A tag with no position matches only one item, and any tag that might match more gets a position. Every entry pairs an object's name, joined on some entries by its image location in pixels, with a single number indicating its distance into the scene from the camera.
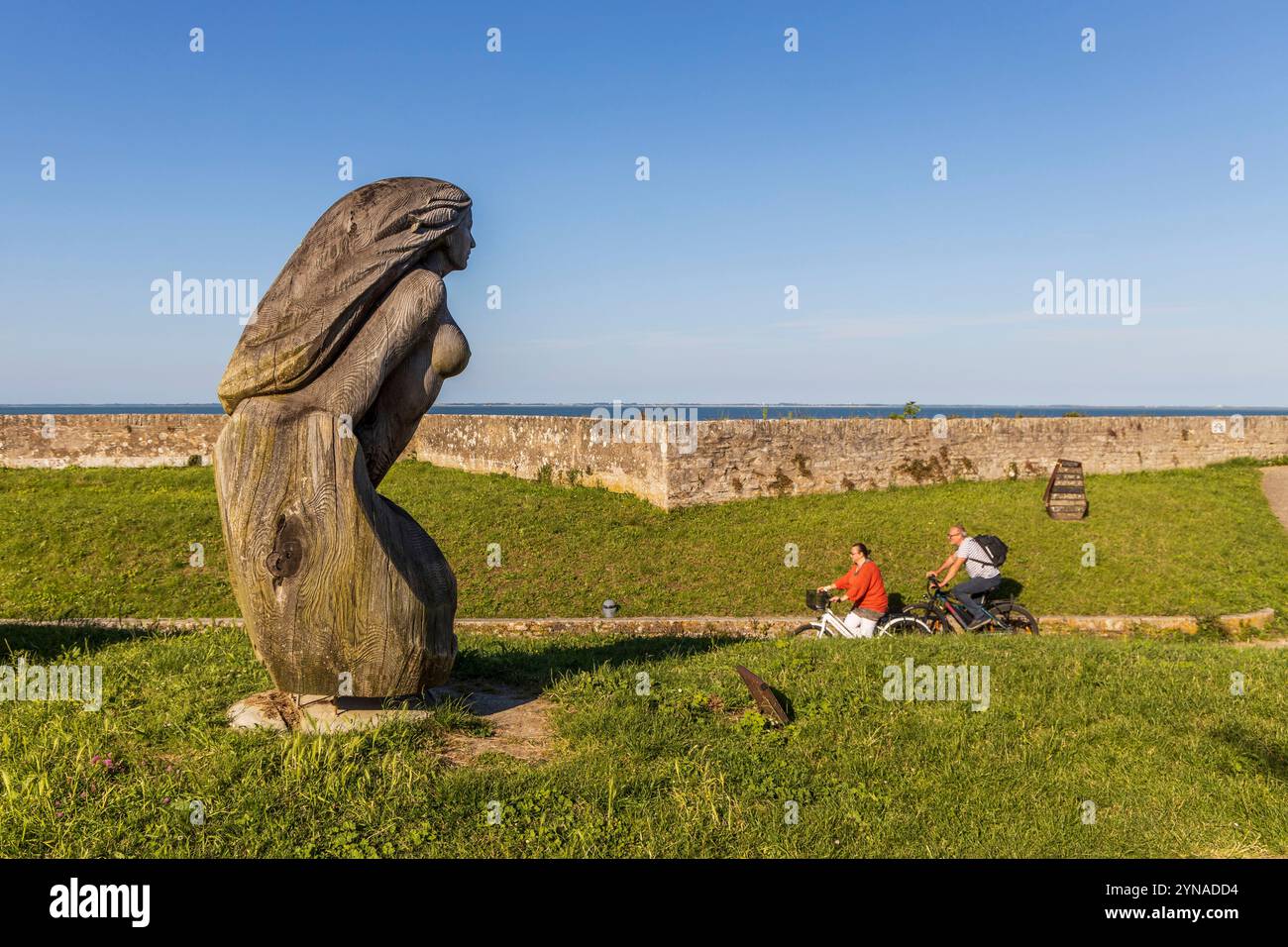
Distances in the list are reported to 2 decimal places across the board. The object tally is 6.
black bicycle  9.09
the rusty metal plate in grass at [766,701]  5.02
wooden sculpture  4.12
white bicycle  8.55
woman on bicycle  8.48
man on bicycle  9.54
